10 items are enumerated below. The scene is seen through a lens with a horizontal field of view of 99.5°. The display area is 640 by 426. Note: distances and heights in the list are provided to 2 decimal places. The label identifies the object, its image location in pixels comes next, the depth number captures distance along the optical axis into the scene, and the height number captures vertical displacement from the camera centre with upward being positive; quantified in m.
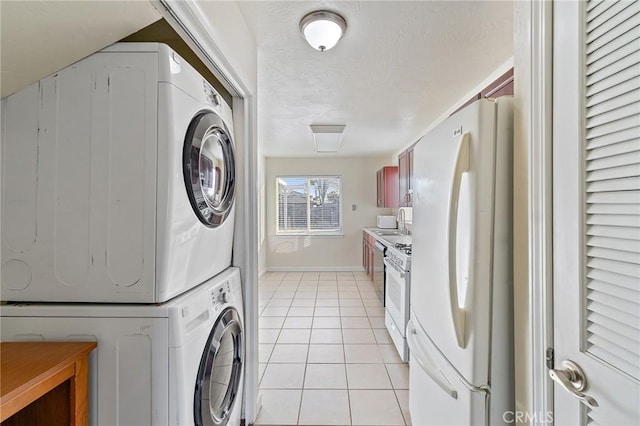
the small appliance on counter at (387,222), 5.01 -0.17
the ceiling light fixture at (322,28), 1.45 +1.03
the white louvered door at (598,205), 0.61 +0.02
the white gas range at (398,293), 2.22 -0.72
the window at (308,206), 5.71 +0.15
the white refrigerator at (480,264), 0.97 -0.19
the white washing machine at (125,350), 0.89 -0.45
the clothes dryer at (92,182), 0.90 +0.10
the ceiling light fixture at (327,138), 3.53 +1.08
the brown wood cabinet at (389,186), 4.49 +0.47
